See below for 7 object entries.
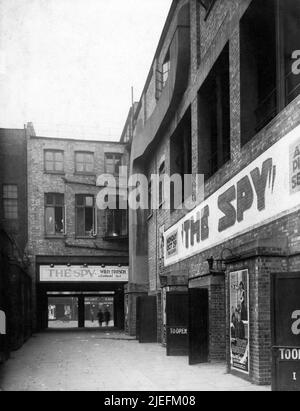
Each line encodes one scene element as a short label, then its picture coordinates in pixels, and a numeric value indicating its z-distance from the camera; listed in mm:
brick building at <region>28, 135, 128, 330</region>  30766
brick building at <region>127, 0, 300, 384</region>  10000
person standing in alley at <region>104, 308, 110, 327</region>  38125
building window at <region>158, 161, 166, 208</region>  21569
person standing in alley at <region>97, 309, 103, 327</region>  38078
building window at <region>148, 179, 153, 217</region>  25136
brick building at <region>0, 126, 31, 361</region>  22156
